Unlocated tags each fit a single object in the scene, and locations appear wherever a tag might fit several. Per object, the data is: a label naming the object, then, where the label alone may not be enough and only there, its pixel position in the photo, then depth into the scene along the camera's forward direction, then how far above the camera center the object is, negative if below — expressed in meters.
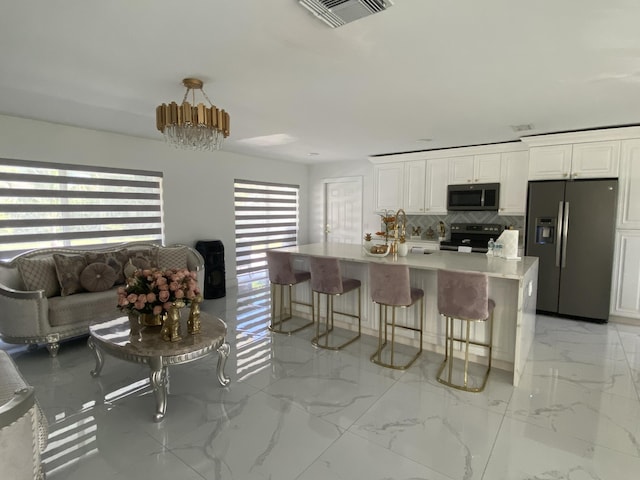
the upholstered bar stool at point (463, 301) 2.65 -0.67
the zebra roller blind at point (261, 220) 6.36 -0.08
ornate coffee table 2.34 -0.93
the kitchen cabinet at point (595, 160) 4.20 +0.75
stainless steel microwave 5.16 +0.34
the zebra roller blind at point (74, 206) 3.90 +0.11
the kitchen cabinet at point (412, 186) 5.66 +0.55
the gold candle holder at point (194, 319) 2.63 -0.81
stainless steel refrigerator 4.21 -0.30
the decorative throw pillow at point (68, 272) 3.69 -0.63
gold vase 2.74 -0.85
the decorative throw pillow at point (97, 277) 3.80 -0.71
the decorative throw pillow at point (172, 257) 4.63 -0.58
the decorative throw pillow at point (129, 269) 4.13 -0.66
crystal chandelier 2.63 +0.73
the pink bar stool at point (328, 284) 3.45 -0.70
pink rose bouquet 2.48 -0.56
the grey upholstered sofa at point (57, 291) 3.28 -0.81
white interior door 6.97 +0.15
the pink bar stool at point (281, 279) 3.84 -0.72
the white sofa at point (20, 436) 1.29 -0.89
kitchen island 2.81 -0.69
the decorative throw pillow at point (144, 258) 4.29 -0.55
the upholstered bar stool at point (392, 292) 3.03 -0.68
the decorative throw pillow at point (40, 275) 3.58 -0.65
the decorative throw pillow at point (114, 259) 4.00 -0.54
